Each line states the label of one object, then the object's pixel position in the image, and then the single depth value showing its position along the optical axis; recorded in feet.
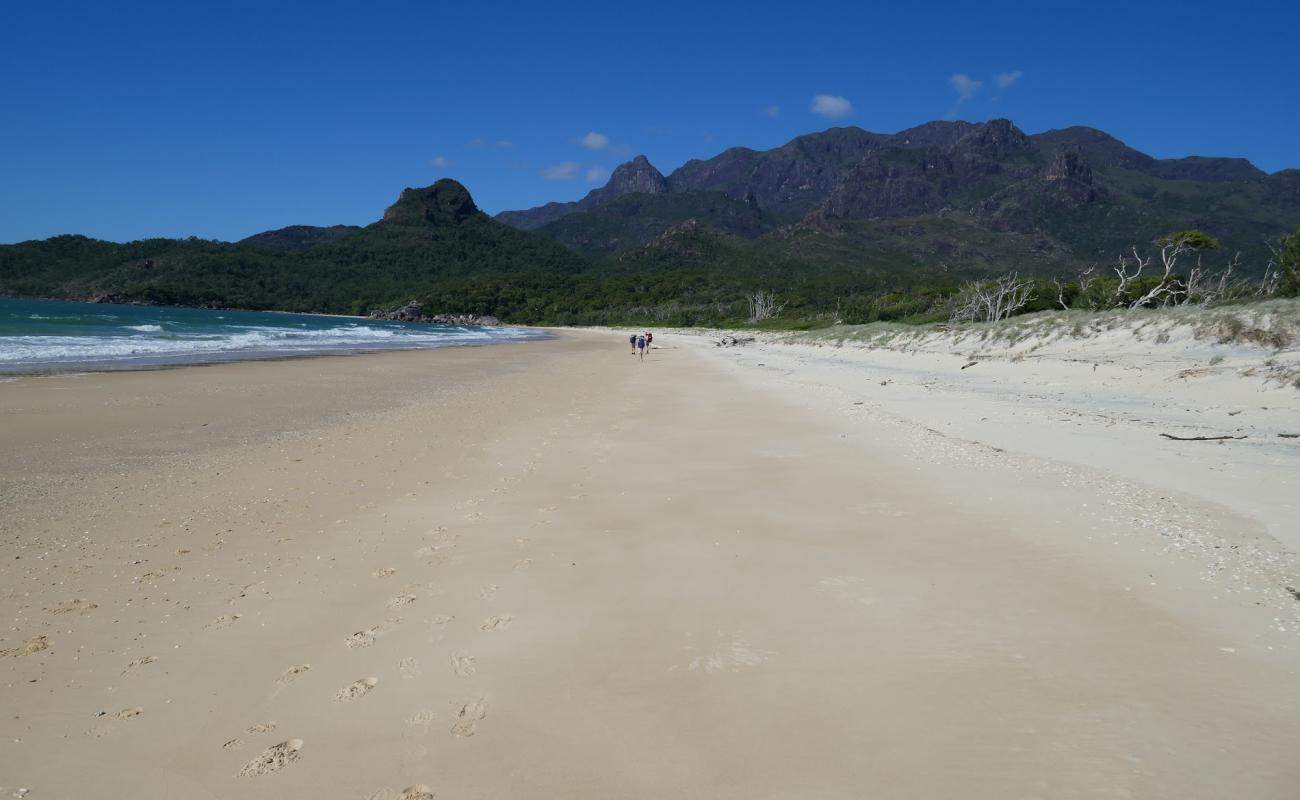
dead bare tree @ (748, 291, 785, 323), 289.74
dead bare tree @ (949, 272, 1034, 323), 123.85
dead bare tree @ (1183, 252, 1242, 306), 90.27
